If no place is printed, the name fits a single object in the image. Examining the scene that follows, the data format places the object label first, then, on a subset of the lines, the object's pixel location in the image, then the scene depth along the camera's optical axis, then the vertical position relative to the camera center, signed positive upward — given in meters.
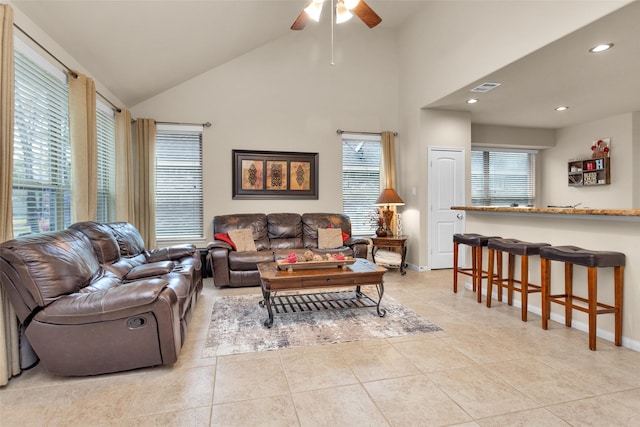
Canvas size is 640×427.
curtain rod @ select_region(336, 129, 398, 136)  5.87 +1.35
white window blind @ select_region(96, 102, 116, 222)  4.09 +0.60
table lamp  5.42 +0.10
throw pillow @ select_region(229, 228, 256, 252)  4.81 -0.46
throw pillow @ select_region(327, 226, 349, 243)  5.29 -0.46
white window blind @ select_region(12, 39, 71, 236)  2.54 +0.54
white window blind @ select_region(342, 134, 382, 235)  6.05 +0.53
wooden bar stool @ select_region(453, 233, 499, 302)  3.73 -0.59
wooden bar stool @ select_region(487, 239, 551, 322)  3.10 -0.62
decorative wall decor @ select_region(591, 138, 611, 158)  5.97 +1.07
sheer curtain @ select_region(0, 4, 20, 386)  2.04 +0.22
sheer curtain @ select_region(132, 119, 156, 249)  4.96 +0.39
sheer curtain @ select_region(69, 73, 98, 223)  3.13 +0.61
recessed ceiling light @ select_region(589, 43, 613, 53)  3.22 +1.57
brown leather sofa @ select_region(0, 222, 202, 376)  2.03 -0.65
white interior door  5.50 +0.12
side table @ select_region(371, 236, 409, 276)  5.27 -0.59
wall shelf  6.00 +0.65
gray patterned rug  2.69 -1.09
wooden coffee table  3.02 -0.70
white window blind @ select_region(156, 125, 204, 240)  5.32 +0.43
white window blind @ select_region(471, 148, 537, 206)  6.90 +0.64
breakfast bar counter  2.53 -0.28
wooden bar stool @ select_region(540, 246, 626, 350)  2.48 -0.53
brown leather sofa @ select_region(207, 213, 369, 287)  4.44 -0.52
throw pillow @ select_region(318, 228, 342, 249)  5.16 -0.47
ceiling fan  2.85 +1.77
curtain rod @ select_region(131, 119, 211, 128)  5.20 +1.37
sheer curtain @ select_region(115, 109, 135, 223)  4.40 +0.56
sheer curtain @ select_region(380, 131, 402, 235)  5.92 +0.87
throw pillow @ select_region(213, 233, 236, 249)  4.79 -0.43
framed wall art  5.51 +0.58
